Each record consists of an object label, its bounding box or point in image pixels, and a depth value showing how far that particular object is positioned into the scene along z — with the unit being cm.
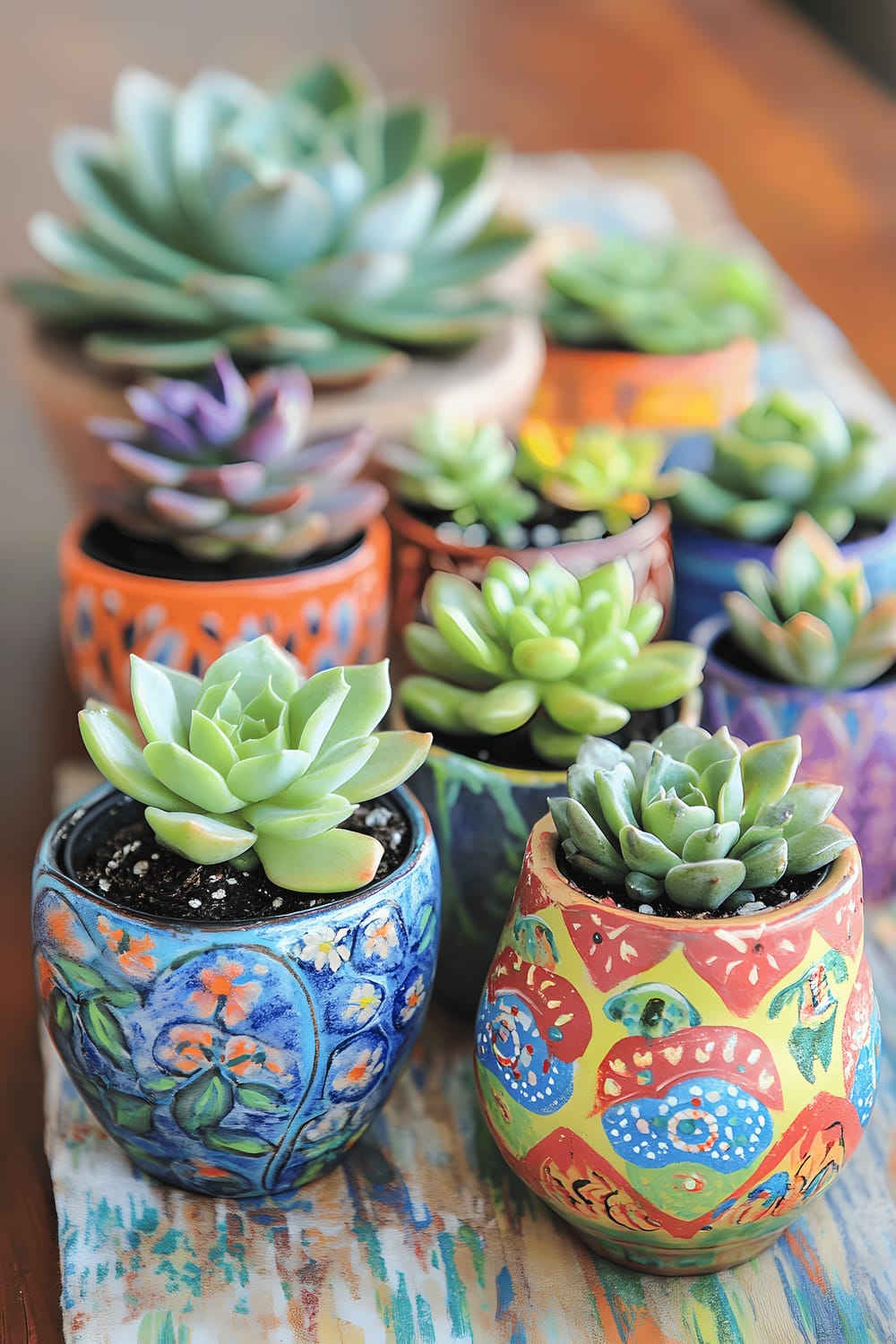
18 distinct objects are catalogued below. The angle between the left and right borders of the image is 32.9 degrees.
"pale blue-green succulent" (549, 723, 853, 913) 49
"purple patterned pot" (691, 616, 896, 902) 67
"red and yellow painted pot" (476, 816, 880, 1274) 49
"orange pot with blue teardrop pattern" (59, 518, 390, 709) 70
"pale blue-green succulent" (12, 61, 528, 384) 83
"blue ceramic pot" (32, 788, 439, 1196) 50
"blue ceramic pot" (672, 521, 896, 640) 78
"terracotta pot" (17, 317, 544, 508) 82
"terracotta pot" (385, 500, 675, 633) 73
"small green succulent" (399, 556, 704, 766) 61
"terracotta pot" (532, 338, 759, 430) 99
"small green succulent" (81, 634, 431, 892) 51
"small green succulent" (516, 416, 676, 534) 77
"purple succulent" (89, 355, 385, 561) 69
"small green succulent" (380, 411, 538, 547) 76
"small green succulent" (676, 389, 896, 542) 78
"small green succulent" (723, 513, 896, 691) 66
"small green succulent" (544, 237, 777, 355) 99
